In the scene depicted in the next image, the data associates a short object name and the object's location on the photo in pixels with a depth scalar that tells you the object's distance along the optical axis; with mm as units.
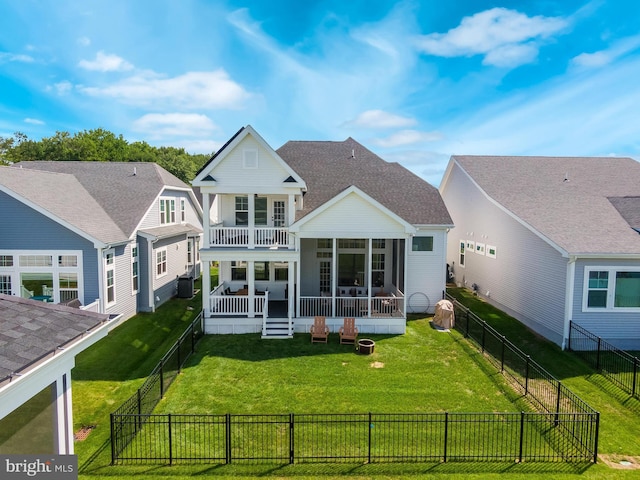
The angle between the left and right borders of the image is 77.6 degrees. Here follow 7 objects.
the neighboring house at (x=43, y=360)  5348
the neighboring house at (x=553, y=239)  15367
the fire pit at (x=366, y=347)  14836
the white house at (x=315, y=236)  16828
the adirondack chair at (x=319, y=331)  16016
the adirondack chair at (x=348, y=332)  15875
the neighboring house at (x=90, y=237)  16359
